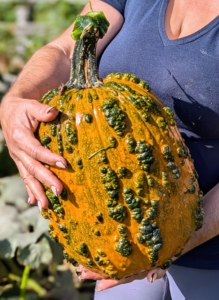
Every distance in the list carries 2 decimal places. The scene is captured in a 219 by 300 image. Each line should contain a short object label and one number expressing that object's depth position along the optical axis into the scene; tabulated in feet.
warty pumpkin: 3.56
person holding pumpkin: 3.69
